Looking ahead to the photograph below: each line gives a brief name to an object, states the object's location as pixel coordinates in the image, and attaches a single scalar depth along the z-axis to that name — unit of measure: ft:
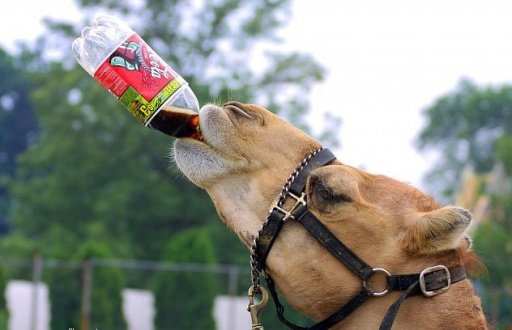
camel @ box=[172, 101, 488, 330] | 12.15
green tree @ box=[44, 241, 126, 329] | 50.03
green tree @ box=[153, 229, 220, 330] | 57.26
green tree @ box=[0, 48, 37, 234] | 197.06
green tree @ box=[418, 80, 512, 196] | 233.96
